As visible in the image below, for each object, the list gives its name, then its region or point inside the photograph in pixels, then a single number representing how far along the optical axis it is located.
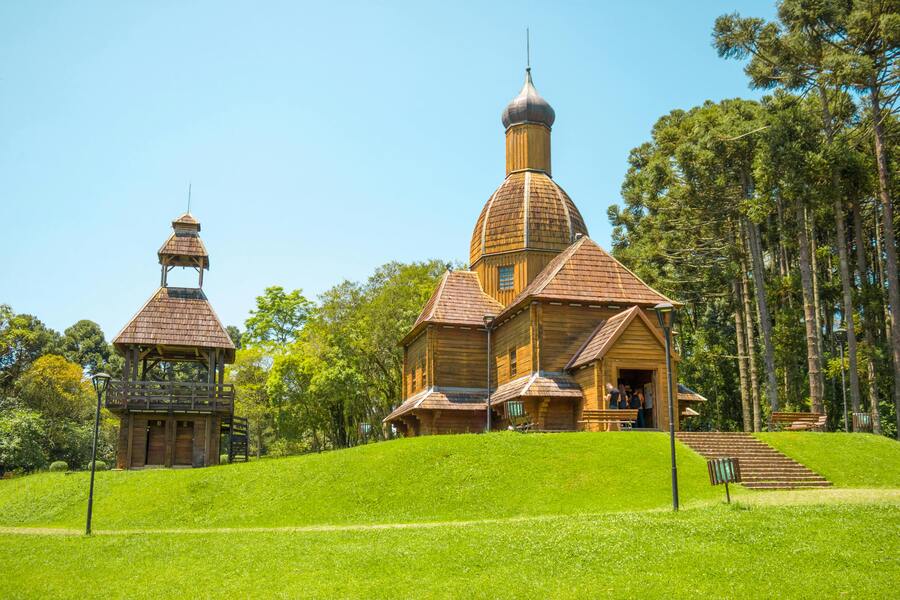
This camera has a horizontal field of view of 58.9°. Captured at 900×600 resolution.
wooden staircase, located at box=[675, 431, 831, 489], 24.20
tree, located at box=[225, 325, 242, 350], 92.38
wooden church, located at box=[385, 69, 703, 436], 31.17
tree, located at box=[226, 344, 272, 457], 56.88
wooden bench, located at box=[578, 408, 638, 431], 29.06
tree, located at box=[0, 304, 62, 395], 58.75
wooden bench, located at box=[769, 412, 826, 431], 31.05
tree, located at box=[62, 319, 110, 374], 80.94
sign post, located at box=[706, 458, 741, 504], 19.81
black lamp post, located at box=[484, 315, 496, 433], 38.03
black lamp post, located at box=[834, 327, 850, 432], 41.47
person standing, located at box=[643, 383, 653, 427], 33.59
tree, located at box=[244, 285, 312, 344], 55.59
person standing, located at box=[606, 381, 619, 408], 30.12
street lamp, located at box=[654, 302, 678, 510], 19.31
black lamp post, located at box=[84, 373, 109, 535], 22.69
